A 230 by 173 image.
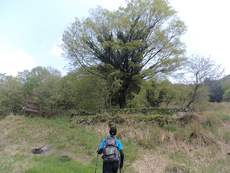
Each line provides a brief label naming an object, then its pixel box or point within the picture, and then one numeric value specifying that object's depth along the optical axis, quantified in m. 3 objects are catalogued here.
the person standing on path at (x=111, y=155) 3.12
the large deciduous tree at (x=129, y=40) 15.46
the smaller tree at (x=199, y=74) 16.88
